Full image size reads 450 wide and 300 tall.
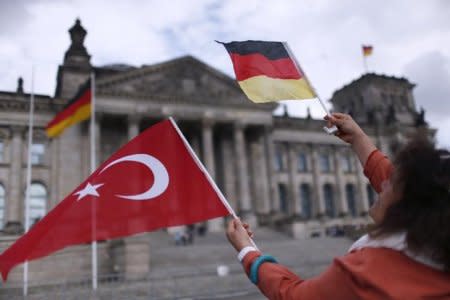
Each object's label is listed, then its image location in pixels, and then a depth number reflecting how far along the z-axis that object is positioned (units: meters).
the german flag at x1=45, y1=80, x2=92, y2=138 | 25.78
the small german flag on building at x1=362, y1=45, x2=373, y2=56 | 55.09
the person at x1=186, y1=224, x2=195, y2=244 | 32.91
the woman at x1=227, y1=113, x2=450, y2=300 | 1.69
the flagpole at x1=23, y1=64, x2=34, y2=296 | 15.69
